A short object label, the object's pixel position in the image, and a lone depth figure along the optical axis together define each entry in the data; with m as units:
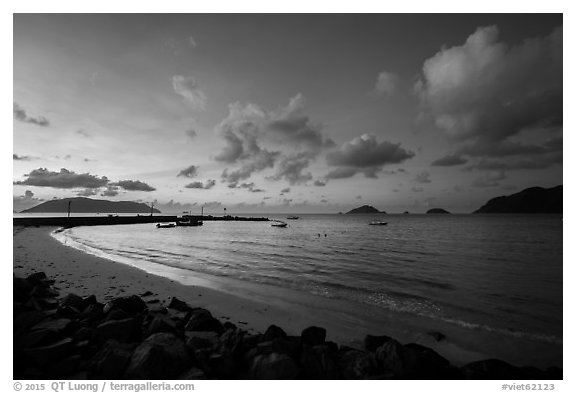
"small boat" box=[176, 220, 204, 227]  86.81
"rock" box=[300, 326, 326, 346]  7.24
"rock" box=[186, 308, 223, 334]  8.09
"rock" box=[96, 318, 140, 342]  6.80
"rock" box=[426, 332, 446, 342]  8.73
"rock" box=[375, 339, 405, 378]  5.78
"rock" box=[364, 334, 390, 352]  7.39
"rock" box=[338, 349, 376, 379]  5.77
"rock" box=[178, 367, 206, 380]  5.30
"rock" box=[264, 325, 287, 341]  7.13
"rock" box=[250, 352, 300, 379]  5.56
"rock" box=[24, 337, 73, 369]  5.52
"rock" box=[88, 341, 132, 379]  5.33
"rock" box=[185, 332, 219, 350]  6.45
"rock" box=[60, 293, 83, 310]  9.12
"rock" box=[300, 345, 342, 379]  5.71
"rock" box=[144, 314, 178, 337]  7.20
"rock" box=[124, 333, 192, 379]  5.27
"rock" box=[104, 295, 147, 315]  8.91
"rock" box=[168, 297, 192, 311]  10.33
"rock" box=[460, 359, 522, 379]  5.82
